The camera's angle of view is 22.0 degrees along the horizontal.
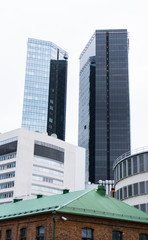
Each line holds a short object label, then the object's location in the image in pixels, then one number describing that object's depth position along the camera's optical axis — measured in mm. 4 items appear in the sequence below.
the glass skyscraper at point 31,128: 198575
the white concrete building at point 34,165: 117688
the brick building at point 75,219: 33938
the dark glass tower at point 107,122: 182625
